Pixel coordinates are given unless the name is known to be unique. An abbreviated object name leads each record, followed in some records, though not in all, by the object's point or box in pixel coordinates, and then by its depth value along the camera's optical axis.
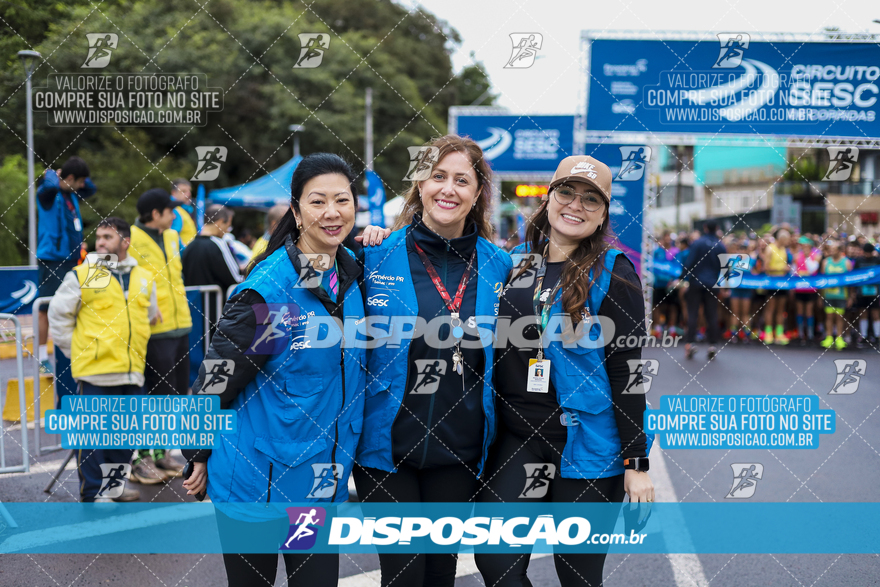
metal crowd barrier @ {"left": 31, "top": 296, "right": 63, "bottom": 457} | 4.84
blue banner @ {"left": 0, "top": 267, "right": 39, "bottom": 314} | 6.21
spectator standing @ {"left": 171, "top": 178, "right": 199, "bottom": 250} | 7.81
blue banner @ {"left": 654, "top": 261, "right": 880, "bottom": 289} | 11.53
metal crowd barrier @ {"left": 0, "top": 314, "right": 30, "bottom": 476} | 4.43
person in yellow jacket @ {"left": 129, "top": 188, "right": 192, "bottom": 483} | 5.08
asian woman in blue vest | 2.35
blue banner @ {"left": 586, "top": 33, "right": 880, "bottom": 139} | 7.62
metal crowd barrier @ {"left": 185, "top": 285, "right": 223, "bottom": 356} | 6.32
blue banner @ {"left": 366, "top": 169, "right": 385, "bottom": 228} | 9.29
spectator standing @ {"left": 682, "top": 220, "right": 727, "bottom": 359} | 10.35
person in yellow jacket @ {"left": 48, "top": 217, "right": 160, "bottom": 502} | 4.38
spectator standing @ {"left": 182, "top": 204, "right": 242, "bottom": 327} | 6.64
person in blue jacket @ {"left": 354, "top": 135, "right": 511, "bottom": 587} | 2.54
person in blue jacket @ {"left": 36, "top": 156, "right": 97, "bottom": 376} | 6.11
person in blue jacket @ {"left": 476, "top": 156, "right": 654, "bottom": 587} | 2.54
